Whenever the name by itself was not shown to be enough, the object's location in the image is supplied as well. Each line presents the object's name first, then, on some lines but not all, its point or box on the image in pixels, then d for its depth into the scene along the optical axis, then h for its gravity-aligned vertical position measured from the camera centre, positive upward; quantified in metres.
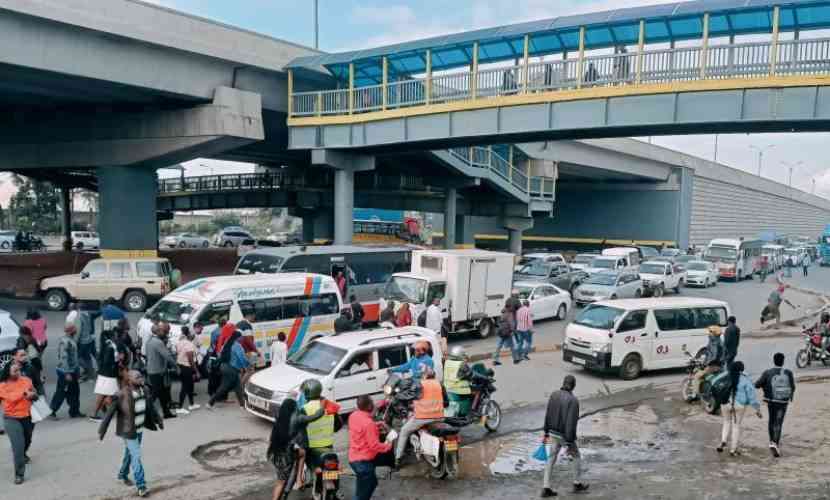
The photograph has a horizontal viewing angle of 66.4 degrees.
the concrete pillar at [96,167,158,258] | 27.53 -0.36
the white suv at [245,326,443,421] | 10.37 -2.69
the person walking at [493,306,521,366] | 15.94 -2.89
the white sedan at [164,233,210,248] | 62.66 -3.48
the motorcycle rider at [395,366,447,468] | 8.45 -2.57
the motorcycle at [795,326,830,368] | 16.19 -3.35
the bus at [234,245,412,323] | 20.79 -1.83
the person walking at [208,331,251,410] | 11.41 -2.85
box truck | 18.38 -2.16
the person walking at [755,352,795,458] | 9.51 -2.58
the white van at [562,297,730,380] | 14.40 -2.71
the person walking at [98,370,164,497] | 7.55 -2.54
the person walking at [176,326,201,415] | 11.30 -2.88
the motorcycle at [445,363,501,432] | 10.17 -3.13
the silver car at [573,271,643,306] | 25.80 -2.95
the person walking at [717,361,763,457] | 9.45 -2.74
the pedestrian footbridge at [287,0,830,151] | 19.14 +4.64
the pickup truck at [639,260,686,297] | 30.53 -2.87
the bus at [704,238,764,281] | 39.09 -2.35
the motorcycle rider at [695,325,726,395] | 12.79 -2.74
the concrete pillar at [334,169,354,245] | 29.95 +0.15
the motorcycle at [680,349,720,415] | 12.16 -3.43
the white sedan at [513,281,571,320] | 22.23 -3.00
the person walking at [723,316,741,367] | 13.31 -2.56
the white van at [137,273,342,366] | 13.58 -2.20
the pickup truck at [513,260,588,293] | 27.11 -2.59
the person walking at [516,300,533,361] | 15.95 -2.95
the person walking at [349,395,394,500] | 6.89 -2.59
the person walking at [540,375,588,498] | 7.95 -2.64
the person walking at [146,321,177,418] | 10.50 -2.60
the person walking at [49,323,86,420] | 10.51 -2.85
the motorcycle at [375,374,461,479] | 8.44 -3.16
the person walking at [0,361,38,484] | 7.91 -2.54
